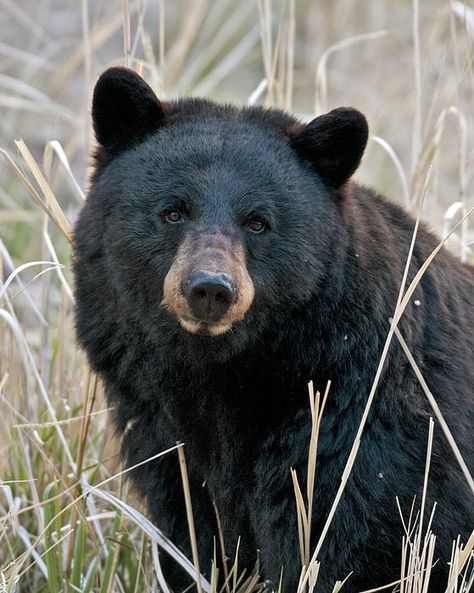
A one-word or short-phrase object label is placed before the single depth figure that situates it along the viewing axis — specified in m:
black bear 7.40
